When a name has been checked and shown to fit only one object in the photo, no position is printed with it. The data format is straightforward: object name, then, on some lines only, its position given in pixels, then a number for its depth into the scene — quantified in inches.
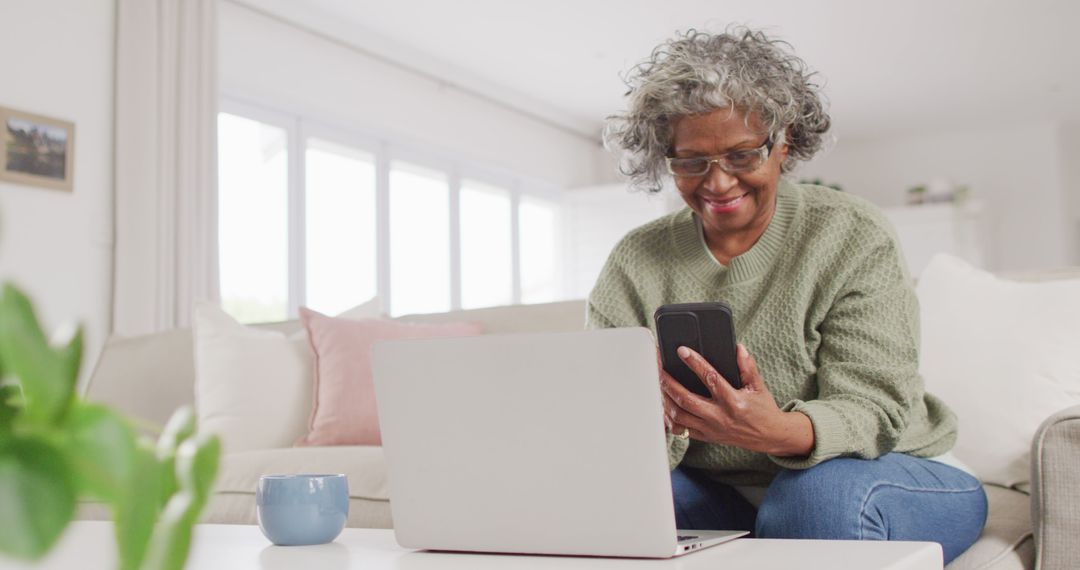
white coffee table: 36.3
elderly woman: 51.7
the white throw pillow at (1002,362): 71.6
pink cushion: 101.5
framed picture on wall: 163.9
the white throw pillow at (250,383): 104.8
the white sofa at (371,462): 54.8
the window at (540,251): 319.9
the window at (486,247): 291.3
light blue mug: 47.5
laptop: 38.3
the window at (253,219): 214.8
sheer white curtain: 177.9
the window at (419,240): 264.4
